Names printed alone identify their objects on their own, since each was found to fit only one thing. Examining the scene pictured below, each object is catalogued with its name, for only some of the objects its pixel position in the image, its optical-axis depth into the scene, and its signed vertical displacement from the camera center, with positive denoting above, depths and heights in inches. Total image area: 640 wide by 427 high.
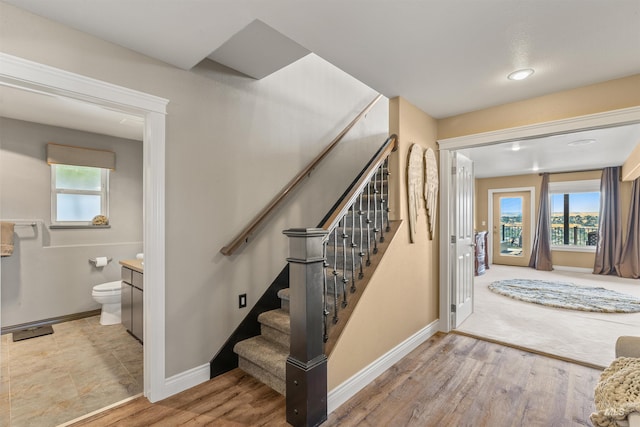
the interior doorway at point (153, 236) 78.5 -6.4
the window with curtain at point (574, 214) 275.7 -0.7
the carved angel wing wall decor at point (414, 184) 109.3 +10.7
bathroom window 145.2 +8.8
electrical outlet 98.8 -29.1
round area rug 164.9 -51.1
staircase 81.8 -31.3
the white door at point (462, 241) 130.3 -13.0
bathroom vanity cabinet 114.4 -34.3
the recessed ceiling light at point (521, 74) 88.3 +41.6
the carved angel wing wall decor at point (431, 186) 119.9 +10.8
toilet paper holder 149.5 -24.5
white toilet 136.2 -40.1
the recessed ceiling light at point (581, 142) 174.7 +42.1
